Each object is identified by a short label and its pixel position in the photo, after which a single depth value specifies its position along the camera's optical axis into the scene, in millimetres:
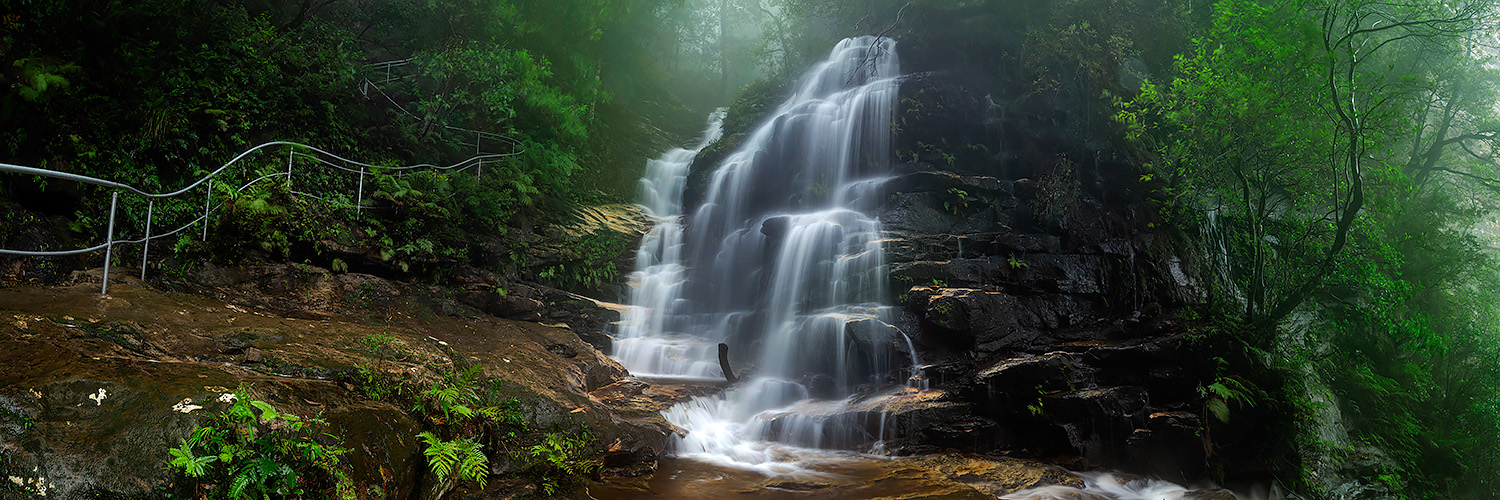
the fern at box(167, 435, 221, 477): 3221
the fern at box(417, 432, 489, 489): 4492
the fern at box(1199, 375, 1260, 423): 8367
